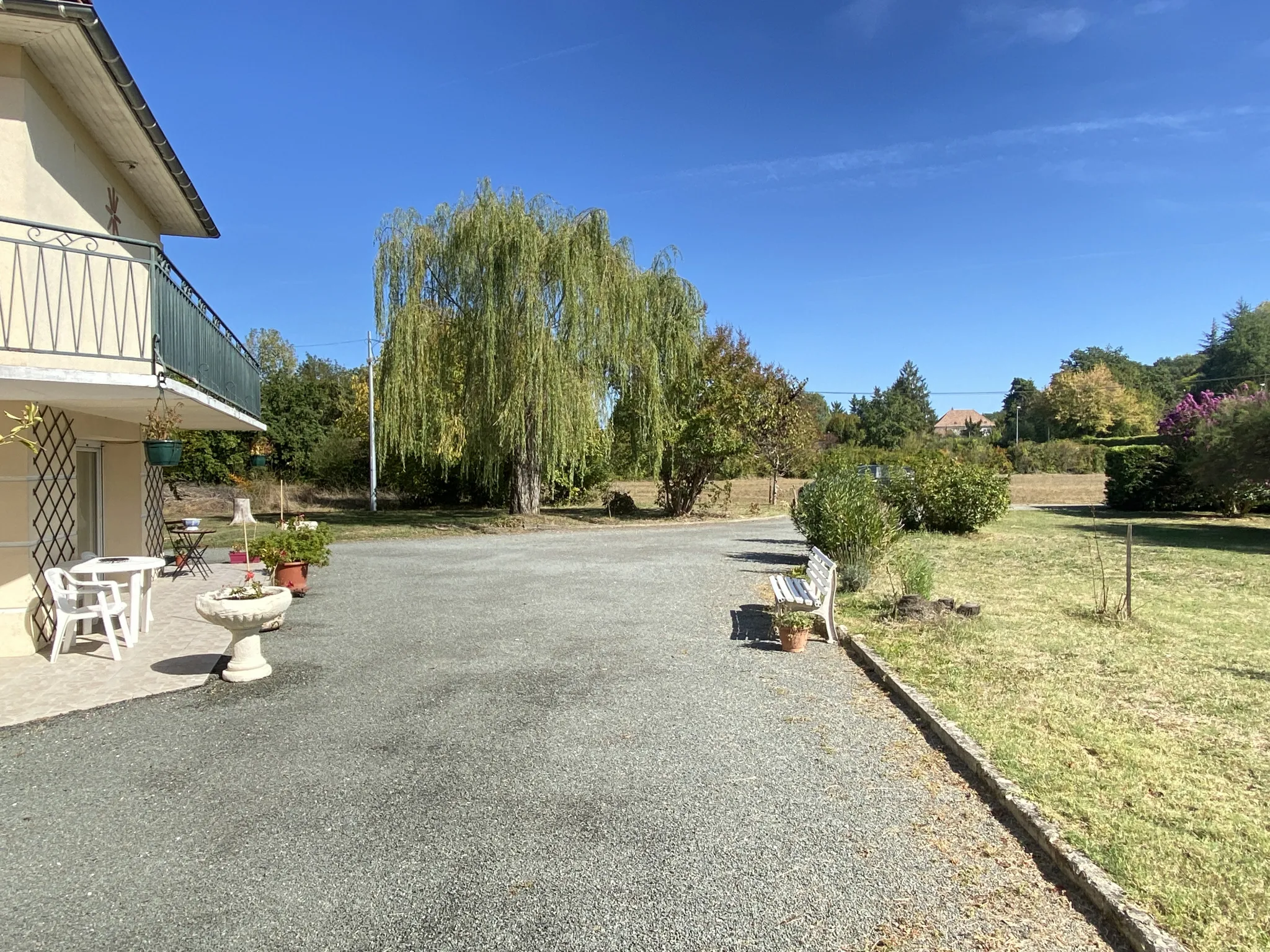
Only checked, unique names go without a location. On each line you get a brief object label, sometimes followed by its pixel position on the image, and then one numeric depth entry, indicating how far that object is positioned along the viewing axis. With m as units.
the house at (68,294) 6.14
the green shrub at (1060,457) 41.78
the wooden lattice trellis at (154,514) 11.43
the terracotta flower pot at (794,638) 7.36
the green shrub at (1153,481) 25.39
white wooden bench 7.90
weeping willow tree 18.91
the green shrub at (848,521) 11.20
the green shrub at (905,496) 18.11
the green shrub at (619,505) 25.84
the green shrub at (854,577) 10.54
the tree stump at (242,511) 17.38
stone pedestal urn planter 6.05
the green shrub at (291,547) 10.17
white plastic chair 6.74
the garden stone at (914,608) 8.48
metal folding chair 12.32
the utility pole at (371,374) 23.23
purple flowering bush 23.62
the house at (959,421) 96.26
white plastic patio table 7.01
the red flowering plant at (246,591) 6.33
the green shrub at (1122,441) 41.28
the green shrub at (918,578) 9.02
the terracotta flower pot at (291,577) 10.24
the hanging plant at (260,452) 15.91
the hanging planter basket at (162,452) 7.78
